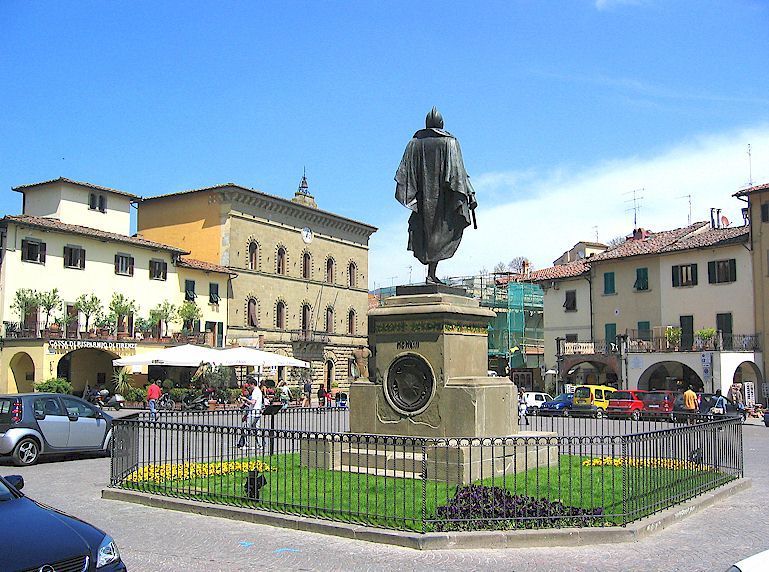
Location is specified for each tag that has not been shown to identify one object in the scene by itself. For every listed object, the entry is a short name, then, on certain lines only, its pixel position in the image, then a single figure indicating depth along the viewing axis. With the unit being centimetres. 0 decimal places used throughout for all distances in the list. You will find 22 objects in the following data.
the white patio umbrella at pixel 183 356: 2500
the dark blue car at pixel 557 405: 3550
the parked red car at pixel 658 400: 3521
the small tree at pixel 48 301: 3991
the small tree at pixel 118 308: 4406
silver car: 1680
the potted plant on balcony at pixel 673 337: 4394
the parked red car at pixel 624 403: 3556
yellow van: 3591
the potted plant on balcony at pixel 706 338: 4212
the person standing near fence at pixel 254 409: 2161
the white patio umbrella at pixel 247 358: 2542
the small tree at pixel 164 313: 4668
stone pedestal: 1222
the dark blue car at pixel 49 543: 589
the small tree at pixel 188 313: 4875
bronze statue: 1351
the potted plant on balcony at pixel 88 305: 4206
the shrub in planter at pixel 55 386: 3656
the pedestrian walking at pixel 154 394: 3066
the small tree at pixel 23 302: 3931
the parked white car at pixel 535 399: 4115
